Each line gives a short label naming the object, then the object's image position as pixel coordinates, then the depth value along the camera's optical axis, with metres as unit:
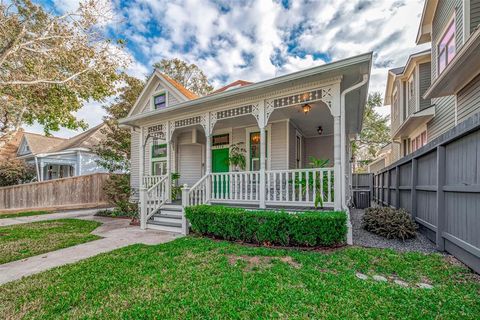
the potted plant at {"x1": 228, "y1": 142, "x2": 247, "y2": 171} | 8.40
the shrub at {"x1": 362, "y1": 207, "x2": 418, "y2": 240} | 5.04
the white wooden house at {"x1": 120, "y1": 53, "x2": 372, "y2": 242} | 5.21
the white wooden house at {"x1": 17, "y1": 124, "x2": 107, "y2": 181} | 16.02
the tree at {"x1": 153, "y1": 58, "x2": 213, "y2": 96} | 21.62
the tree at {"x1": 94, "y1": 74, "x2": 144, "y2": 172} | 14.39
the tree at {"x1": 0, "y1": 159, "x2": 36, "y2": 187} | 13.42
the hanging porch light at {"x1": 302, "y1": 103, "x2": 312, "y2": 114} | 6.44
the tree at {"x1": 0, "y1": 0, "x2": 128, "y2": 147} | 7.71
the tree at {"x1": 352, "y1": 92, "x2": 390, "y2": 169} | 23.03
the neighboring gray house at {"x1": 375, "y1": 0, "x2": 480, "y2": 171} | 5.47
